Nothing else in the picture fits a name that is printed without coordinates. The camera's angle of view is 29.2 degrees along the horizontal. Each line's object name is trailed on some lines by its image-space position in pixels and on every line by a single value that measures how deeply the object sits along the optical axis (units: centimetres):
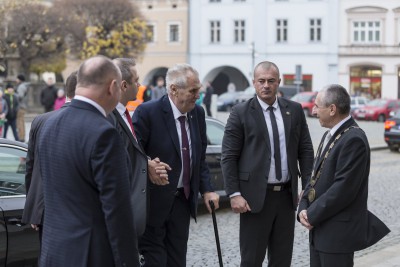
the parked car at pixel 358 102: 4384
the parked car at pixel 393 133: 2275
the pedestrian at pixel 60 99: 1922
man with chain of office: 498
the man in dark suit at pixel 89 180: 377
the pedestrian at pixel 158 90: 2537
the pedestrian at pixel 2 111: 1906
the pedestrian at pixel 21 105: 2172
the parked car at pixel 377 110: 4139
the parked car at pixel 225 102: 4923
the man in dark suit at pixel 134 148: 485
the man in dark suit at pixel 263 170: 580
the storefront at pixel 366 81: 5672
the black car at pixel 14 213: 598
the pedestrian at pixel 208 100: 3306
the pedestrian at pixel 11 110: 2033
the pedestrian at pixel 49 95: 2167
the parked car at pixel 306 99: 4318
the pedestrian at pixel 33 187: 526
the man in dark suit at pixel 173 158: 557
